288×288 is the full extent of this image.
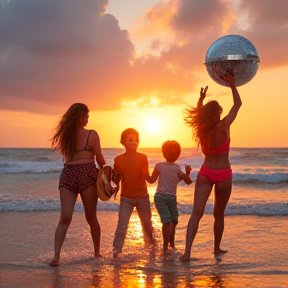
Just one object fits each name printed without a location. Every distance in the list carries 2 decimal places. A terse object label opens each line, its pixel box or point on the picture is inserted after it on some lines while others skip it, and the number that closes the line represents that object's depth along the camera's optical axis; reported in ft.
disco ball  18.03
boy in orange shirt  19.13
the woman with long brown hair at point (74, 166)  17.80
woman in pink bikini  17.92
